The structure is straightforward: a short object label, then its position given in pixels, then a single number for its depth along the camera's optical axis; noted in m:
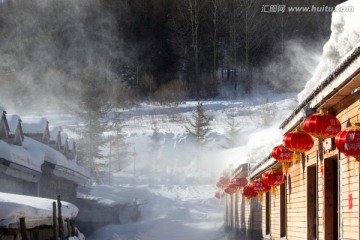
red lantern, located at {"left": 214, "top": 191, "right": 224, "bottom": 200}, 34.50
